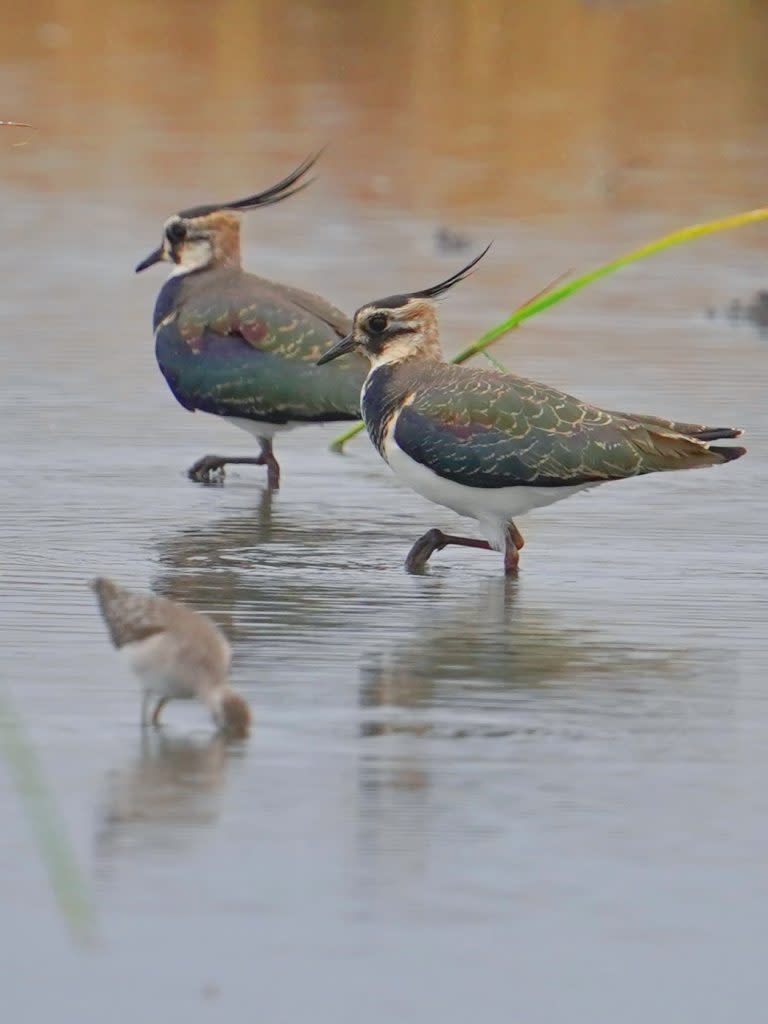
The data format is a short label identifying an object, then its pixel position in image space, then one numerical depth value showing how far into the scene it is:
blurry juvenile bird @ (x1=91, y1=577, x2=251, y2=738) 14.06
